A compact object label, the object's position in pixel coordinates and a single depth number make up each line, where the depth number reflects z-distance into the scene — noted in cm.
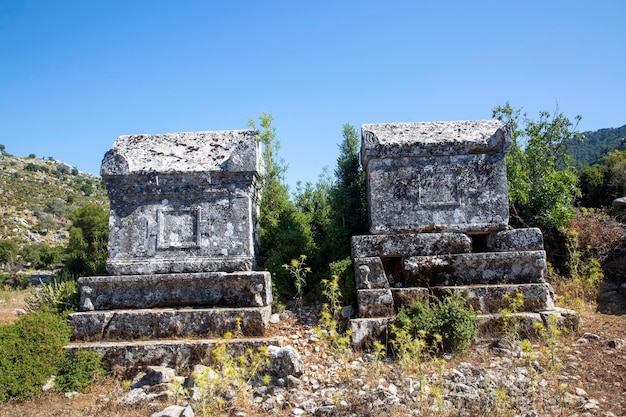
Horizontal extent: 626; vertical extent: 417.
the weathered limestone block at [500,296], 544
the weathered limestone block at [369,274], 565
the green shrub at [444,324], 490
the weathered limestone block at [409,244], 577
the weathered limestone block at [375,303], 548
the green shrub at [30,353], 457
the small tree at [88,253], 774
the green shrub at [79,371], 482
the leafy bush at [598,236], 704
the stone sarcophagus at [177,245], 548
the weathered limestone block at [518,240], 585
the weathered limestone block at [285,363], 467
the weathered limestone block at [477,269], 571
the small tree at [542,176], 698
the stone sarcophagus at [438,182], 593
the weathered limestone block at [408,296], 550
